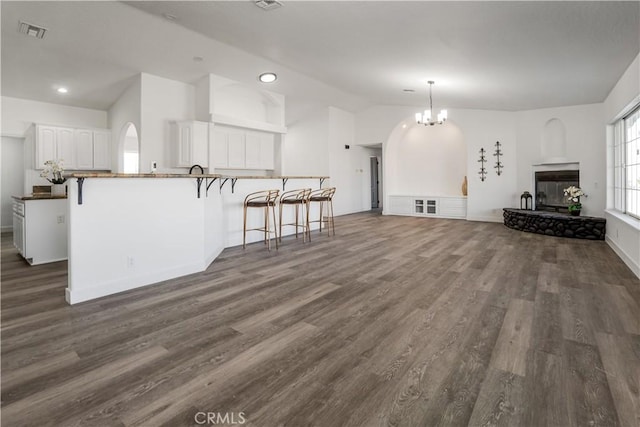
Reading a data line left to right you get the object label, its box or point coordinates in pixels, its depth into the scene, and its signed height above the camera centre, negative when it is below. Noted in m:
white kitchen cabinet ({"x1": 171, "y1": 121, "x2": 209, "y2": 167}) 6.26 +1.31
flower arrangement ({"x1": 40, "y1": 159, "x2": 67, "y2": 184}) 5.05 +0.63
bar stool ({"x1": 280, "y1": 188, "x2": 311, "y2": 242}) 5.59 +0.18
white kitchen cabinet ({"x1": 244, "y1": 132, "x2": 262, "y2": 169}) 7.66 +1.42
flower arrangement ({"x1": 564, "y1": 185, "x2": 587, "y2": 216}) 6.20 +0.24
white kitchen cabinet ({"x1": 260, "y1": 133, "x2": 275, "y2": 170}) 8.05 +1.47
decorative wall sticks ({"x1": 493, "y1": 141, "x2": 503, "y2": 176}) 7.88 +1.26
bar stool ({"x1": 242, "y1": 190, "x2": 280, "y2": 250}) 5.02 +0.09
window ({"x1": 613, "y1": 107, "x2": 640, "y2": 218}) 4.43 +0.68
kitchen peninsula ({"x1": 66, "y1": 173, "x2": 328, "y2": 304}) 2.89 -0.19
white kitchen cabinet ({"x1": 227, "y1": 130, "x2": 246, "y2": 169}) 7.31 +1.37
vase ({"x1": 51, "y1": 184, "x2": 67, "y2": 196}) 5.16 +0.35
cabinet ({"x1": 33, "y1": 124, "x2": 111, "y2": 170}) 6.61 +1.36
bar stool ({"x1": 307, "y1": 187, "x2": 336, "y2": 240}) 5.97 +0.27
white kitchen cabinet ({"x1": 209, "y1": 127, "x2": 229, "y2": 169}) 7.02 +1.34
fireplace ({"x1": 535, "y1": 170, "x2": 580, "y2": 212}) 6.93 +0.49
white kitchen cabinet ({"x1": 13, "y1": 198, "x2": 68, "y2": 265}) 4.31 -0.25
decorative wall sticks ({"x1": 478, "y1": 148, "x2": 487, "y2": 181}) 8.12 +1.07
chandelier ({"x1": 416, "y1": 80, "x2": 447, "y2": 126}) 6.76 +1.93
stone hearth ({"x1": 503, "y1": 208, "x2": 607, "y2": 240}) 5.63 -0.27
